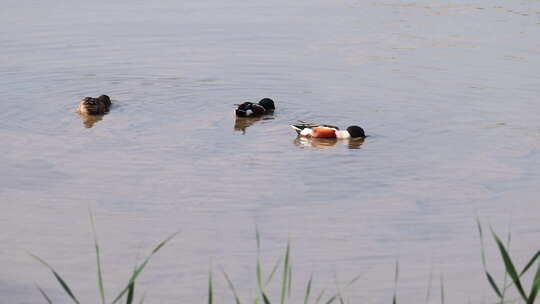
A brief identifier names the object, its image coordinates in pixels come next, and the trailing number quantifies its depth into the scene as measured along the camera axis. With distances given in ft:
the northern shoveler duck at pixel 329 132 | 80.94
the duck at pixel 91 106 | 89.30
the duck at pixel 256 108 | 88.38
